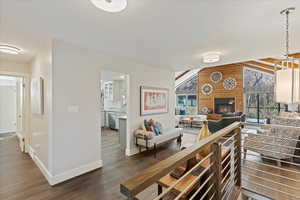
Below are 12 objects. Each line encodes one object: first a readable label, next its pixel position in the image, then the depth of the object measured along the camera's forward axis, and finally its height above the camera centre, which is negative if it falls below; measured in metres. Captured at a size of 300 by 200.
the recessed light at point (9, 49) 2.55 +0.91
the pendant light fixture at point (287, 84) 1.58 +0.17
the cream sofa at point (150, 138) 3.34 -1.01
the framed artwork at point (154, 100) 3.86 -0.06
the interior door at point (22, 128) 3.71 -0.82
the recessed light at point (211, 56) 3.08 +0.93
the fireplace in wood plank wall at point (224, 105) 8.27 -0.43
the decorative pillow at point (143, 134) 3.36 -0.89
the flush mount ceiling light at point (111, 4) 1.34 +0.92
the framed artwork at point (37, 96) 2.63 +0.04
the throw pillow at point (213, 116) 7.87 -1.05
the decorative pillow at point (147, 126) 3.71 -0.75
